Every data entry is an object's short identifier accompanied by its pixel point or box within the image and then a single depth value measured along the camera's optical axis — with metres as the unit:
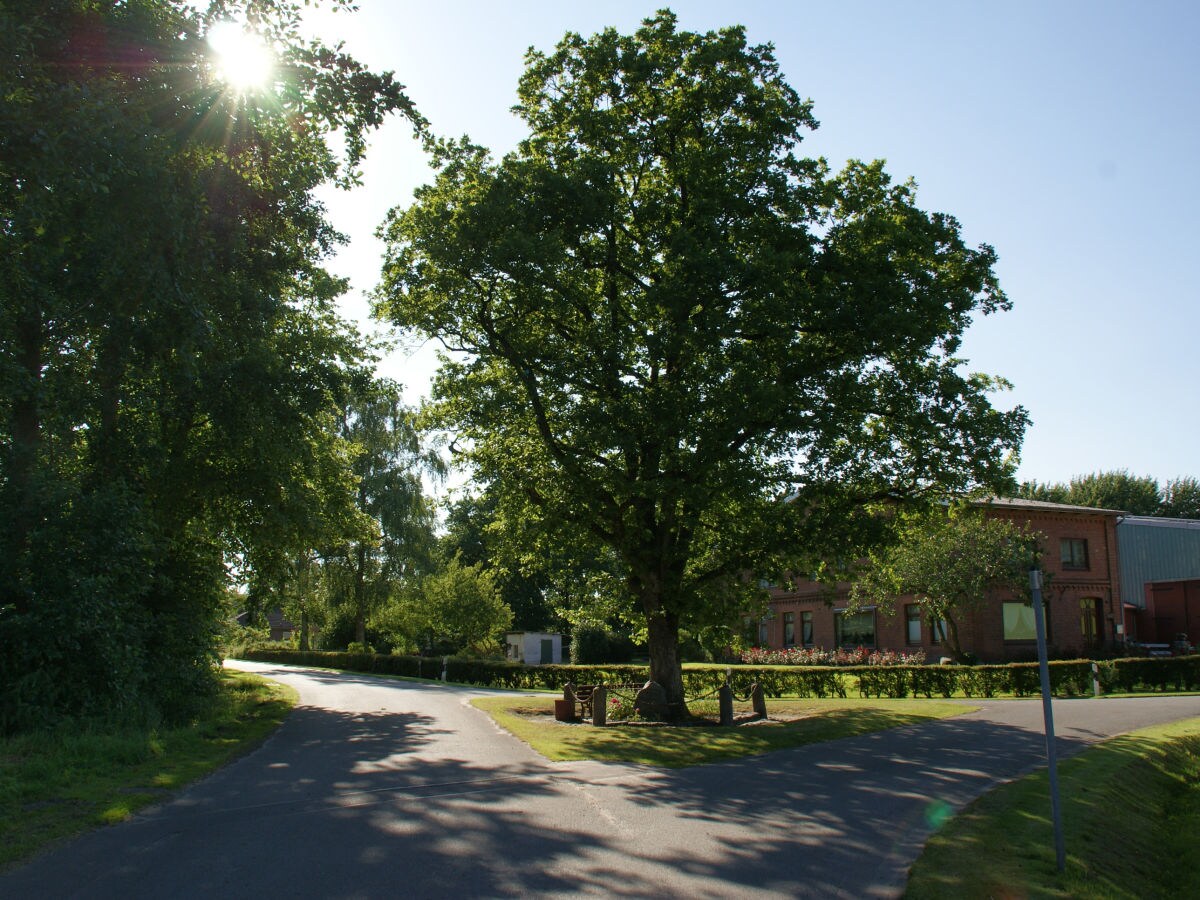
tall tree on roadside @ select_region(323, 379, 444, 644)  47.09
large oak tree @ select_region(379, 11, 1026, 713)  18.02
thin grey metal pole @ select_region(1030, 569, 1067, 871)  6.90
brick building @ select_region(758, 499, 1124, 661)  38.81
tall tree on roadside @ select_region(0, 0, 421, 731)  12.28
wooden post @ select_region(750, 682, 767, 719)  21.91
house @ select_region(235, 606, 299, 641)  109.19
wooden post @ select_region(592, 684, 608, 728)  19.92
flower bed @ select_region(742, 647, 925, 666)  40.31
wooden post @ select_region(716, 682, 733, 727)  20.19
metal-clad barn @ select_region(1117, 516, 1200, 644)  46.28
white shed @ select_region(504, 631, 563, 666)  50.81
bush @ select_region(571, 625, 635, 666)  50.88
